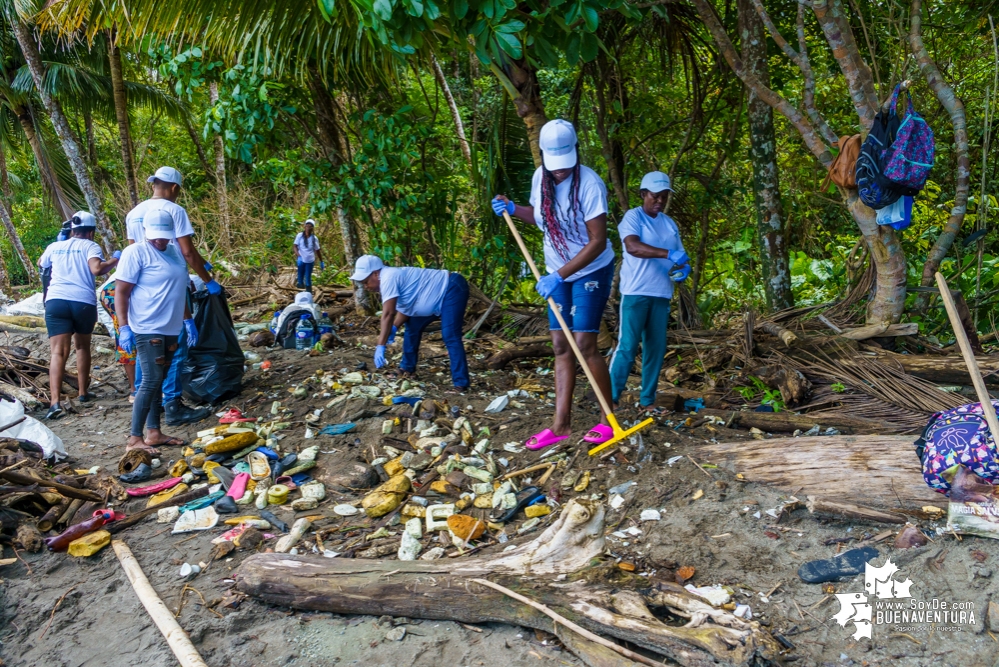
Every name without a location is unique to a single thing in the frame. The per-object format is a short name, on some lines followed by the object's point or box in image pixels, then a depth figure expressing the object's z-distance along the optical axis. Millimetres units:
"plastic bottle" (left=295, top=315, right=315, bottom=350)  7148
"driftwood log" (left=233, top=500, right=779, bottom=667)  2537
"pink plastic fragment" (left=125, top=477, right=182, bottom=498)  4215
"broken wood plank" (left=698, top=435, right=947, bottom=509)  3182
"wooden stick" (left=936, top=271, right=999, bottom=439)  2289
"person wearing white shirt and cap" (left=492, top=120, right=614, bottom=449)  3947
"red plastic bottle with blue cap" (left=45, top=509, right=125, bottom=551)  3598
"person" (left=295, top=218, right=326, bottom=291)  9867
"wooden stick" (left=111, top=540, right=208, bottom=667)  2715
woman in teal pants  4543
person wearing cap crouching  5633
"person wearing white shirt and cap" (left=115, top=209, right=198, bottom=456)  4723
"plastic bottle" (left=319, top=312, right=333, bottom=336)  7281
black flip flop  2795
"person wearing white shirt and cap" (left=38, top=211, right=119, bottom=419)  5875
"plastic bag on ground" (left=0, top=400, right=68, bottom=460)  4672
